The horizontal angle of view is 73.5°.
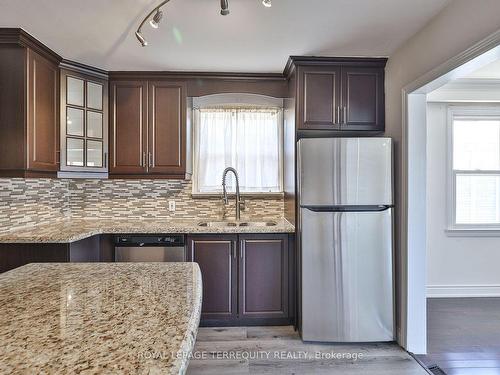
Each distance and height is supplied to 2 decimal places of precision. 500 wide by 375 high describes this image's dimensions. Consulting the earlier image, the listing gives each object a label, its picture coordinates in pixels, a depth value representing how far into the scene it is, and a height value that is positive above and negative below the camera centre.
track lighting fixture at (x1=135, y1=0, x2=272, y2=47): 1.78 +0.96
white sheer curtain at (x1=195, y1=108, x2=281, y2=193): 3.56 +0.40
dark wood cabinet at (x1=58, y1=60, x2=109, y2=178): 2.94 +0.59
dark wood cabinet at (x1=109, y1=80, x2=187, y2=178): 3.22 +0.53
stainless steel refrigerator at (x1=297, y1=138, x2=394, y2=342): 2.61 -0.40
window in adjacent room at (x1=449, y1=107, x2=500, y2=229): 3.84 +0.15
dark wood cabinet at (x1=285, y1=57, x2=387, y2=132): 2.91 +0.81
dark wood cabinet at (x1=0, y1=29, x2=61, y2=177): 2.46 +0.61
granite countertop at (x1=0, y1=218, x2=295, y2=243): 2.49 -0.37
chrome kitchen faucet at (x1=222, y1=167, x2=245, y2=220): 3.39 -0.04
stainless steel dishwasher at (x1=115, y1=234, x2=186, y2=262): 2.96 -0.55
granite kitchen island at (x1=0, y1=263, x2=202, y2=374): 0.69 -0.36
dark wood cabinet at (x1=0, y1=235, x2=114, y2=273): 2.52 -0.51
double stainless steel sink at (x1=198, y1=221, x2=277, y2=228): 3.22 -0.38
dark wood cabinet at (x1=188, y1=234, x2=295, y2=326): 2.96 -0.80
